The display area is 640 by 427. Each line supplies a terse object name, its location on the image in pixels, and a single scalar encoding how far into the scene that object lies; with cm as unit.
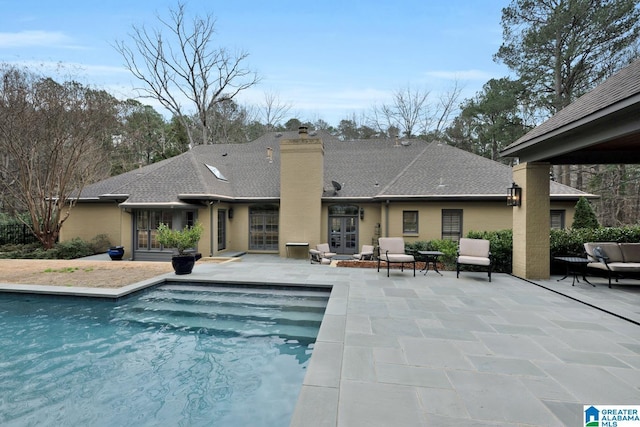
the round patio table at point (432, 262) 845
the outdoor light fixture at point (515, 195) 802
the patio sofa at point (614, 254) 716
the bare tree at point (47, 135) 1339
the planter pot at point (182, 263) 866
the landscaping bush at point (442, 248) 980
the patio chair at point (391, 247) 876
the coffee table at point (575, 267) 727
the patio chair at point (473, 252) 788
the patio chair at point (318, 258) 1143
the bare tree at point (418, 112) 2494
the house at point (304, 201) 1248
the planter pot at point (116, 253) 1248
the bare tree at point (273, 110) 2773
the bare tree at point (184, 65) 2189
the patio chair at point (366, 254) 1152
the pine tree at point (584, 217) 1038
